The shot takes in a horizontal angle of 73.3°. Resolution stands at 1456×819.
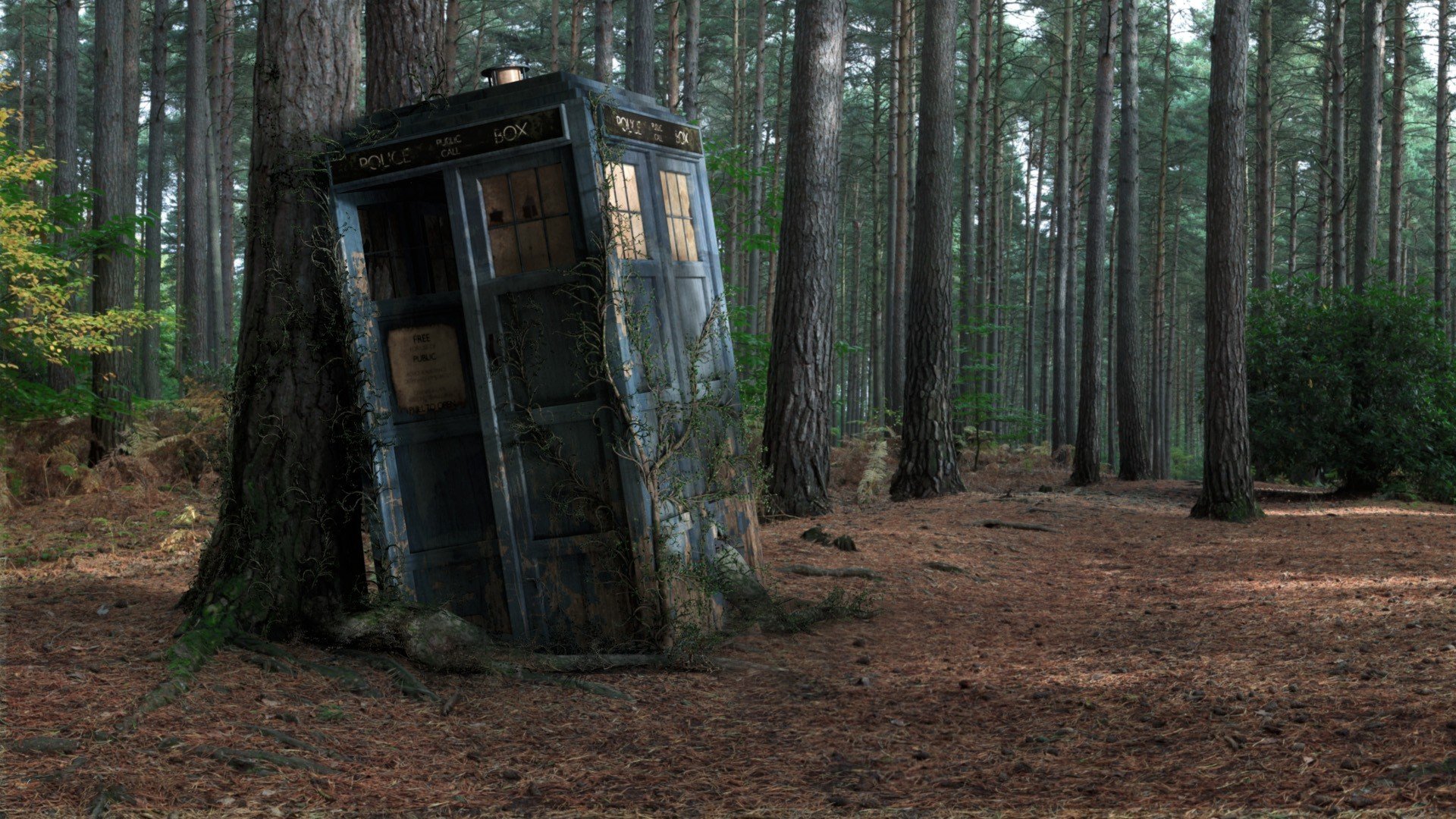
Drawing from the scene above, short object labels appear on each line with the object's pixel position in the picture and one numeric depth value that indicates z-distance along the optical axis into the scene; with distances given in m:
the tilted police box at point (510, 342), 5.41
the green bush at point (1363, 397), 14.39
